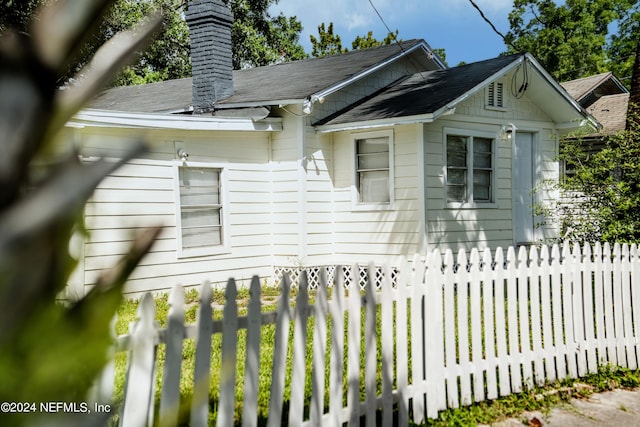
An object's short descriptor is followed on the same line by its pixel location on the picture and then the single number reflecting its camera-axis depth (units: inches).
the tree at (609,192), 275.3
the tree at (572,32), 1540.4
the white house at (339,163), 405.4
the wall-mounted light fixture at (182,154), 392.8
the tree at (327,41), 1270.9
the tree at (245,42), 1120.8
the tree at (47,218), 17.3
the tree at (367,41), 1247.5
